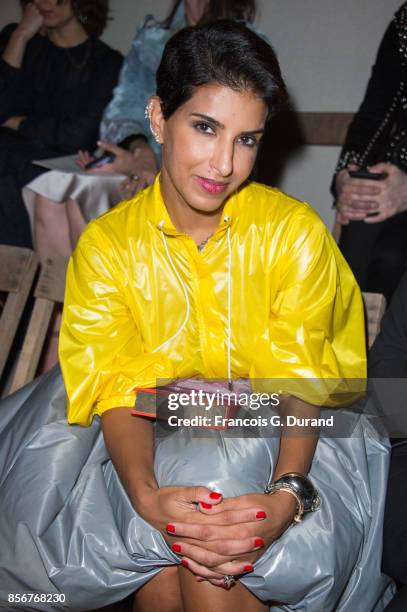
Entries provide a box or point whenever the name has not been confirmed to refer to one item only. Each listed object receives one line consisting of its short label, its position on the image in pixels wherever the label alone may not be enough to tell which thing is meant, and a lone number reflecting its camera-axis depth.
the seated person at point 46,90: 2.17
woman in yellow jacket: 0.99
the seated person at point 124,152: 2.02
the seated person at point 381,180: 1.67
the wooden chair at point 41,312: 1.65
